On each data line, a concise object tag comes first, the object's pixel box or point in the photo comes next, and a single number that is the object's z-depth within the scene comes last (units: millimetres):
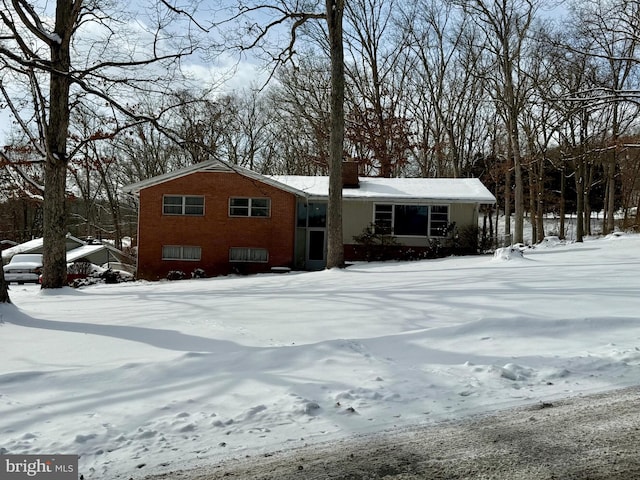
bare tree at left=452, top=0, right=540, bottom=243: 25312
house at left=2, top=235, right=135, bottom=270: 24688
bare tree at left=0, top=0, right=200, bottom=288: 13758
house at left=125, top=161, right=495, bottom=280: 23203
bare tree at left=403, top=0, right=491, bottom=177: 34531
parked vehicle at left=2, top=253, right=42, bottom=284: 22688
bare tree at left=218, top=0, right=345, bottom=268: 16172
